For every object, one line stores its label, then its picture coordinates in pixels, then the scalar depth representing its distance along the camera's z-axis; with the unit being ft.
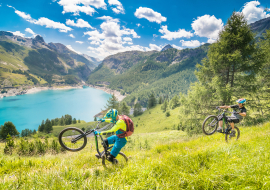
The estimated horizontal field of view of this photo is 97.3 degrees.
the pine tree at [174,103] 284.82
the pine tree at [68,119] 330.22
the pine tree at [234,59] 37.24
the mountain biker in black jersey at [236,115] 21.29
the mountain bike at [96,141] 14.59
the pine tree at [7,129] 98.48
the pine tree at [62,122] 324.70
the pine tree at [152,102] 364.58
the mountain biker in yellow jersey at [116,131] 14.37
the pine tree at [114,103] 124.76
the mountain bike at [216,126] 22.22
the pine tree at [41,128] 241.80
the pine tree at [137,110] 332.60
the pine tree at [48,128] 238.89
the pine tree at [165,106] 291.01
